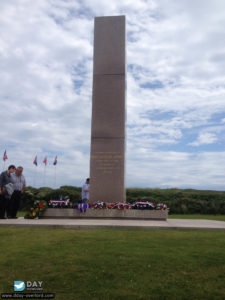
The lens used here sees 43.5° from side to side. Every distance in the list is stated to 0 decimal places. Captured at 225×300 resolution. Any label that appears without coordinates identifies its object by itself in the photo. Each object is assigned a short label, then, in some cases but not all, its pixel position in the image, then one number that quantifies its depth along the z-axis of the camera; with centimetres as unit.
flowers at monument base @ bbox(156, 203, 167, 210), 1000
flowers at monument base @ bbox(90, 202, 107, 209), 996
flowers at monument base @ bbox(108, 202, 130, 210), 992
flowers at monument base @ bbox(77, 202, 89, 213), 991
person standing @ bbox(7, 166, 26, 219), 946
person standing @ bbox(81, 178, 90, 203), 1154
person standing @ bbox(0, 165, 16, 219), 916
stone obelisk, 1092
